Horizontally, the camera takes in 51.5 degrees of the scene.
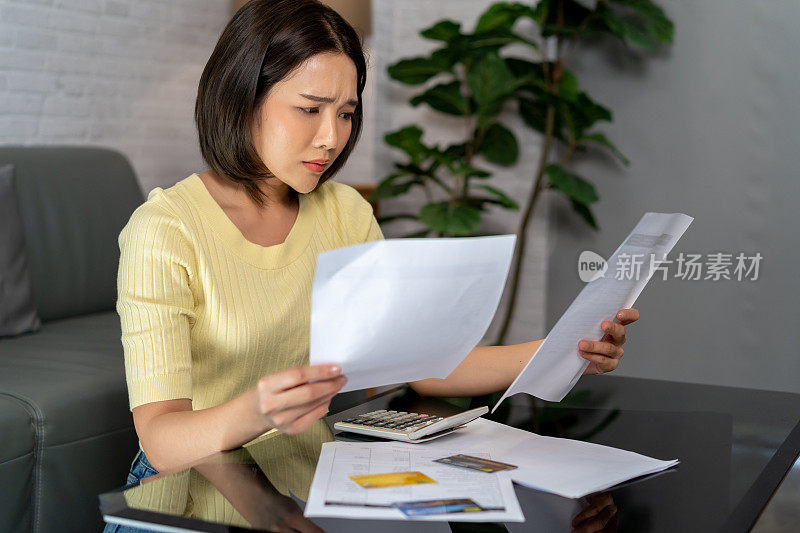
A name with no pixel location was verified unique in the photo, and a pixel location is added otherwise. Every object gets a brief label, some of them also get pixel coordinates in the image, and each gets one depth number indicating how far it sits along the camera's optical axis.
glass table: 0.79
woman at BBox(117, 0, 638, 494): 1.06
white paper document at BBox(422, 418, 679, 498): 0.89
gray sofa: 1.56
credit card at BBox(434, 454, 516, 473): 0.91
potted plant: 3.19
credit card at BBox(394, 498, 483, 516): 0.77
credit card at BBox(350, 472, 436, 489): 0.84
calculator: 1.03
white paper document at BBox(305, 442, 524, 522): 0.77
